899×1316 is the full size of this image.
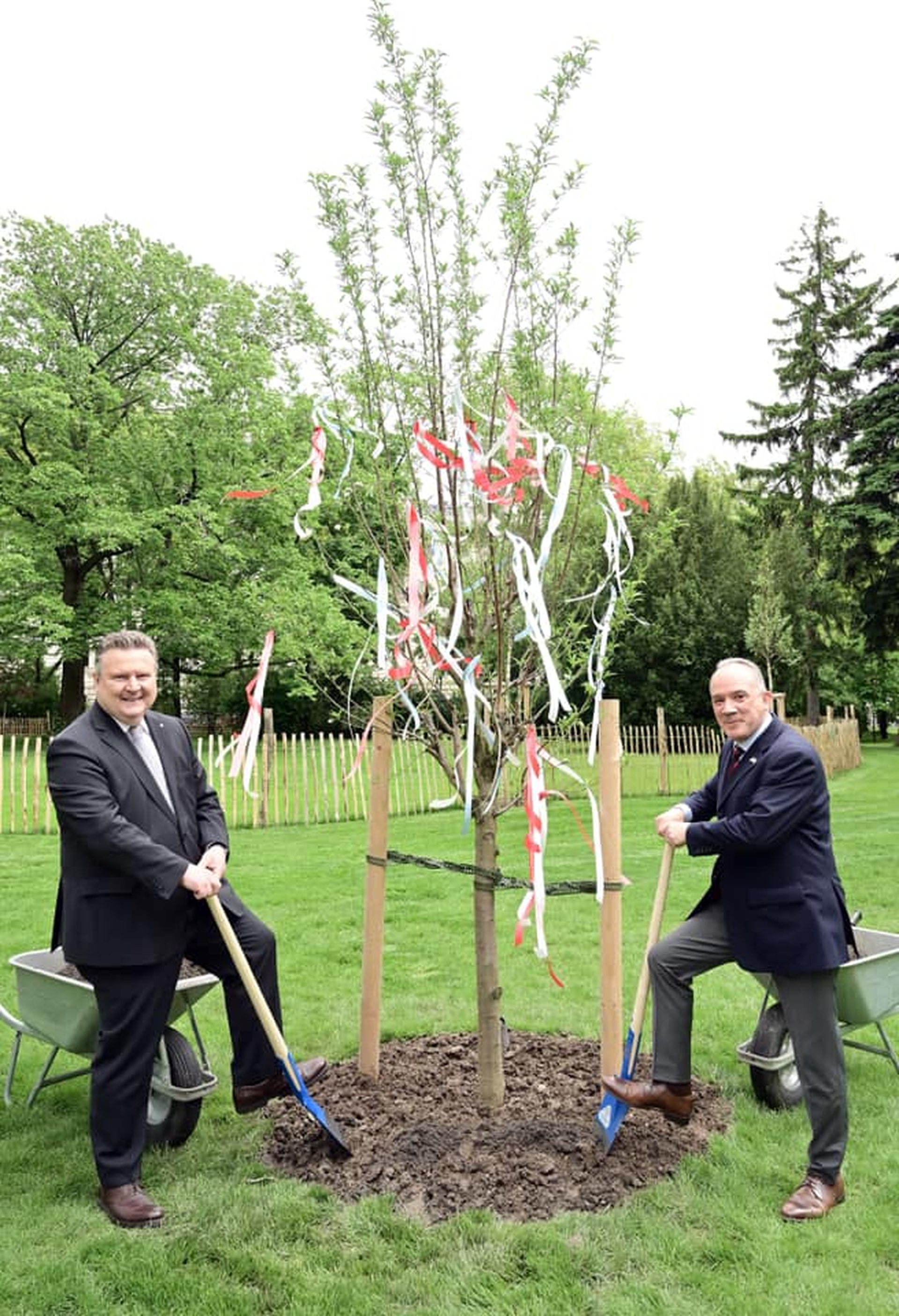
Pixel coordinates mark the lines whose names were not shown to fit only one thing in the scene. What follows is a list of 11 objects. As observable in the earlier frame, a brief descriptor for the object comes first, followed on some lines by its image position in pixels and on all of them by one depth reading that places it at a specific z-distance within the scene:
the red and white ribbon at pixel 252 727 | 3.38
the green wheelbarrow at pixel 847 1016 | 3.58
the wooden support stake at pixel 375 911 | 4.00
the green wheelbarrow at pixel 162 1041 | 3.51
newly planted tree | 3.59
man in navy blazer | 3.17
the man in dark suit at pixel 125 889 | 3.16
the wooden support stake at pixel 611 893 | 3.68
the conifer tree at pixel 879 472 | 19.97
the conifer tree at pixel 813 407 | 28.42
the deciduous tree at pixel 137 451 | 20.67
